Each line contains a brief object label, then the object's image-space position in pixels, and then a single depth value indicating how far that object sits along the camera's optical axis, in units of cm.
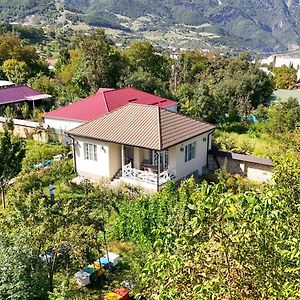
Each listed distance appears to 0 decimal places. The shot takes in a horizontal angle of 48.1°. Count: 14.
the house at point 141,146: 1490
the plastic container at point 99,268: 930
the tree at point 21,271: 708
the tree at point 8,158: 1263
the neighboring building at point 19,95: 2687
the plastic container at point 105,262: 964
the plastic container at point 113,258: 983
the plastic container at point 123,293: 829
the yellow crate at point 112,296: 817
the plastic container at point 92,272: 921
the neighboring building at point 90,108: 2016
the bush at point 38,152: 1698
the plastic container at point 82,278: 903
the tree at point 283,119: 2148
